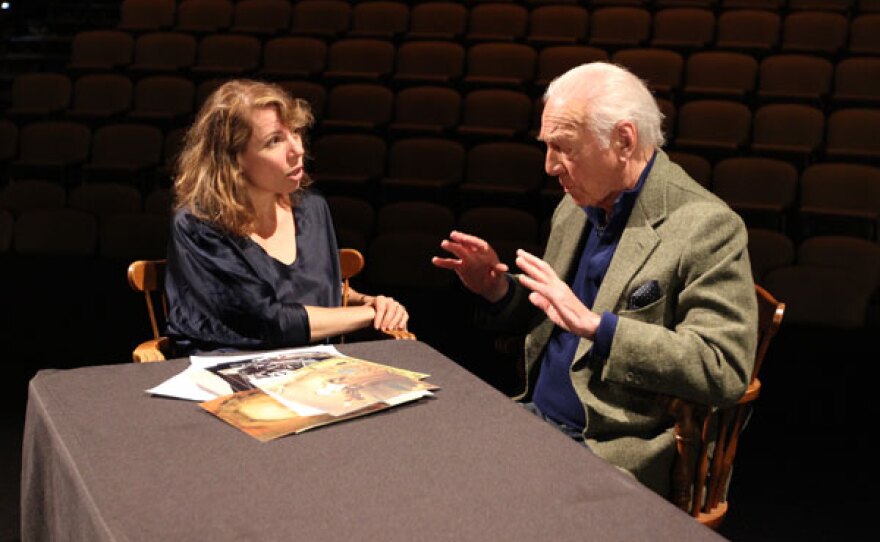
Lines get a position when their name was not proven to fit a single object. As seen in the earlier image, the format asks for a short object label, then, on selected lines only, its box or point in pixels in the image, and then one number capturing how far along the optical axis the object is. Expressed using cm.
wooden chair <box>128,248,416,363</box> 168
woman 169
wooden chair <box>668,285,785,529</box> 141
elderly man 135
